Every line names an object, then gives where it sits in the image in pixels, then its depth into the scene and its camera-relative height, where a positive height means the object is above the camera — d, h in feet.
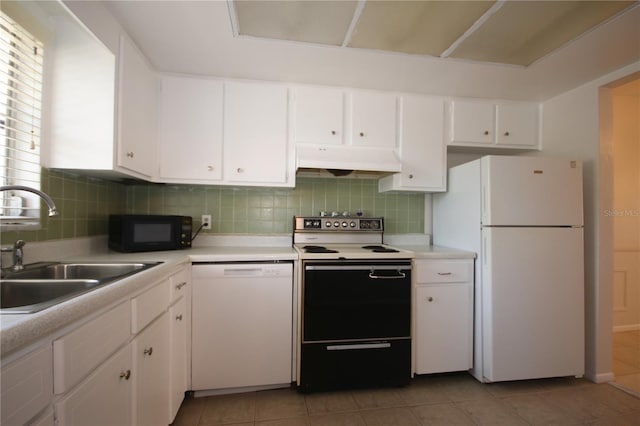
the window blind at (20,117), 4.07 +1.52
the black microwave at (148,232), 5.81 -0.39
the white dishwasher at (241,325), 5.65 -2.28
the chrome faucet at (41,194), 3.31 +0.24
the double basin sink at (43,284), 3.19 -0.90
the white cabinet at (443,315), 6.37 -2.28
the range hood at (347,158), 6.47 +1.46
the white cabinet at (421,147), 7.33 +1.91
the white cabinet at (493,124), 7.55 +2.64
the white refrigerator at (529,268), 6.15 -1.13
